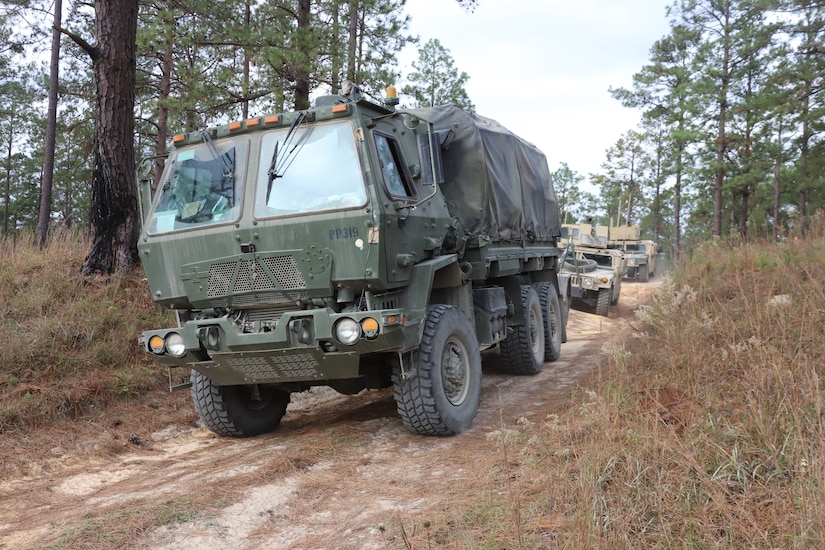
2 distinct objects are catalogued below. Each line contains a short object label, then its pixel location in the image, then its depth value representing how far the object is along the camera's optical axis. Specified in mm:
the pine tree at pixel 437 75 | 27527
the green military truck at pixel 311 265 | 4734
